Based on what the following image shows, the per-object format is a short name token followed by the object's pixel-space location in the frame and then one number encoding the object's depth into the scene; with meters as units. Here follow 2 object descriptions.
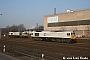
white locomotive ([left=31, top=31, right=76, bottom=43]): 45.89
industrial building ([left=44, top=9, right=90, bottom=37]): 76.78
